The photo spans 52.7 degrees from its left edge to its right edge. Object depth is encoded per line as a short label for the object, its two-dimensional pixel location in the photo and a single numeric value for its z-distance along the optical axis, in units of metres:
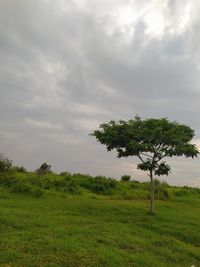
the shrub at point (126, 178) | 24.18
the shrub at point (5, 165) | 17.76
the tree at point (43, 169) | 21.08
